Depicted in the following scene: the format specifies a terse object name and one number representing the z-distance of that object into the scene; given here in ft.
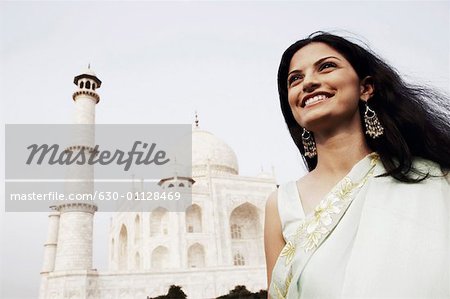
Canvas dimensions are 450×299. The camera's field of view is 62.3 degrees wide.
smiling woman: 3.63
